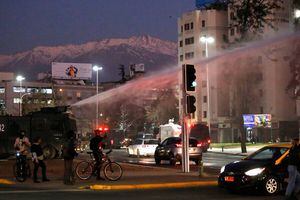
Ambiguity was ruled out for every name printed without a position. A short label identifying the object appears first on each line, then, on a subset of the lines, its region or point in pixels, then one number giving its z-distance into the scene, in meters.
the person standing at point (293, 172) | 14.37
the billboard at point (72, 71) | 120.56
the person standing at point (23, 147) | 21.22
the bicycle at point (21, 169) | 20.97
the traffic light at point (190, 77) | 23.89
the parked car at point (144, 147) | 43.28
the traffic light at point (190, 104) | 23.73
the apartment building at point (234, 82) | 76.03
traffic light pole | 23.95
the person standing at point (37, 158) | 20.45
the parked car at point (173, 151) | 32.41
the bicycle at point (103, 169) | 21.16
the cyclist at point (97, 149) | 21.16
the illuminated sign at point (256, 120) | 64.01
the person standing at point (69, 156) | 19.61
